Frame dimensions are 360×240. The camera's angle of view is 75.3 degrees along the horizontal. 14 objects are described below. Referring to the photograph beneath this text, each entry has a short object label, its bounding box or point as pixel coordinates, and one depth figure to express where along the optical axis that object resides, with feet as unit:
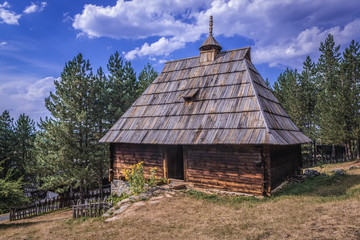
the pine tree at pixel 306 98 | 98.53
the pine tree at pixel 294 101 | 99.13
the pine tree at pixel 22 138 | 96.27
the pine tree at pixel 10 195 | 37.60
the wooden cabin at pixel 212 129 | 33.14
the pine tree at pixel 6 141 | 93.58
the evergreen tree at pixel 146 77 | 94.89
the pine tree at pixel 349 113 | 73.51
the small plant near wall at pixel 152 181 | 38.65
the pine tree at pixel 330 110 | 76.84
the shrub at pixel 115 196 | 44.45
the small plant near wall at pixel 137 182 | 37.85
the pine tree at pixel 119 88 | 74.10
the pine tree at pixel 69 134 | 58.54
